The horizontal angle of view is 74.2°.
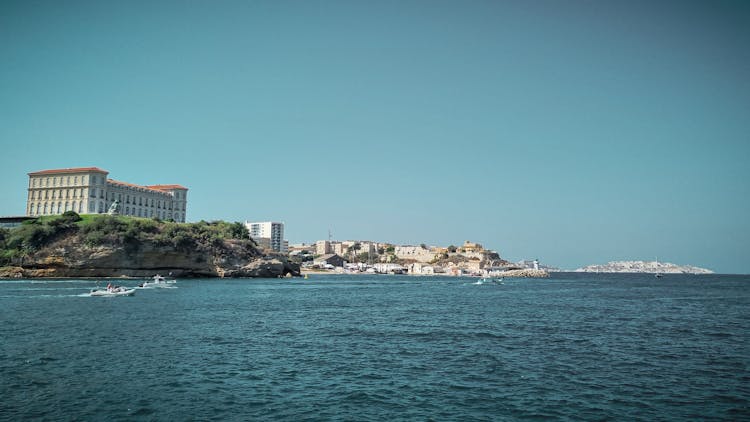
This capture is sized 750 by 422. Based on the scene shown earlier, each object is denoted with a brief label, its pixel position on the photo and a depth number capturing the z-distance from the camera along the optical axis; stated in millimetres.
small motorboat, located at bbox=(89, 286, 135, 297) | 57438
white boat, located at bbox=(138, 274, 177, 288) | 78569
